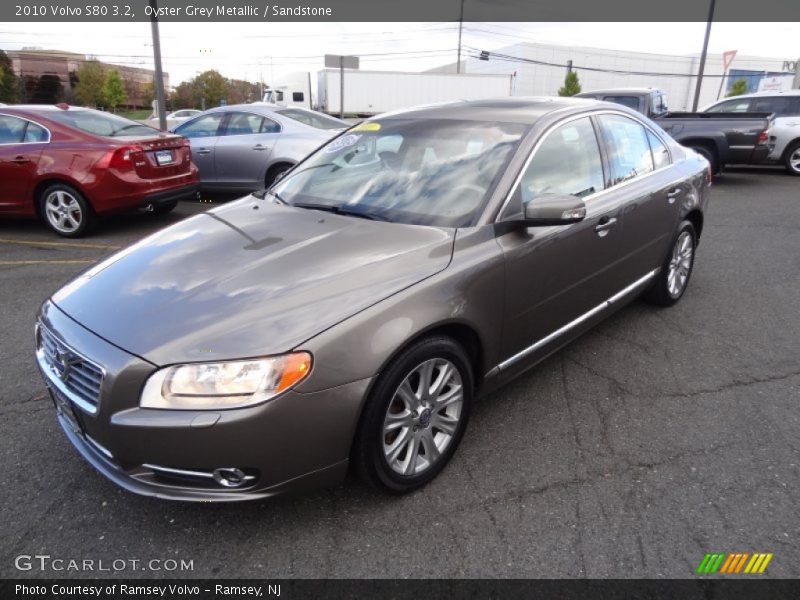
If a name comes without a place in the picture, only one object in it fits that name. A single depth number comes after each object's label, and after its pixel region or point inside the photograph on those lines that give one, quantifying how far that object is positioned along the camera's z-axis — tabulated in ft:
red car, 21.42
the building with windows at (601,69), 211.00
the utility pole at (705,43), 74.15
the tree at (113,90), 207.62
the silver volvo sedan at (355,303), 6.47
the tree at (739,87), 147.84
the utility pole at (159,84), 43.57
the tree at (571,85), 157.28
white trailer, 120.26
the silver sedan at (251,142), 27.09
